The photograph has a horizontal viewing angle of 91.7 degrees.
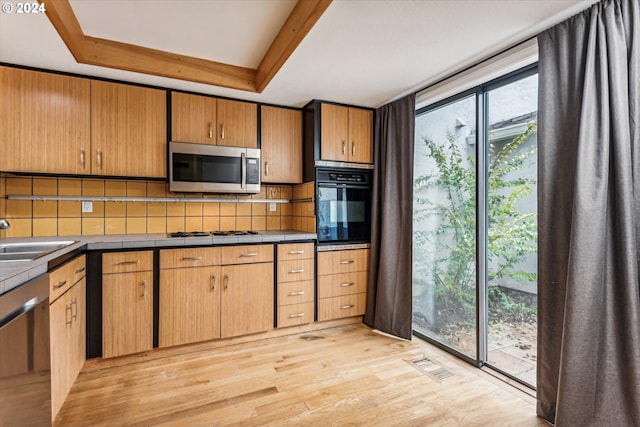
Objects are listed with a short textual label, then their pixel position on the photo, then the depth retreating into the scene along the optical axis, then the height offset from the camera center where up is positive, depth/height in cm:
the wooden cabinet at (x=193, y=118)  276 +85
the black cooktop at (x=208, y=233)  273 -20
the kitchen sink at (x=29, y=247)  207 -24
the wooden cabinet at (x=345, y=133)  311 +81
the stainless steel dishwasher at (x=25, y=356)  109 -58
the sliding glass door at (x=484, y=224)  213 -10
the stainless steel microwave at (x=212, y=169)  271 +39
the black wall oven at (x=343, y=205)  310 +7
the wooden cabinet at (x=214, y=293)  247 -69
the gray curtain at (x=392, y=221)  287 -9
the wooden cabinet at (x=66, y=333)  162 -72
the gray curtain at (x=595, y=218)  142 -3
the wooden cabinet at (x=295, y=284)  289 -69
